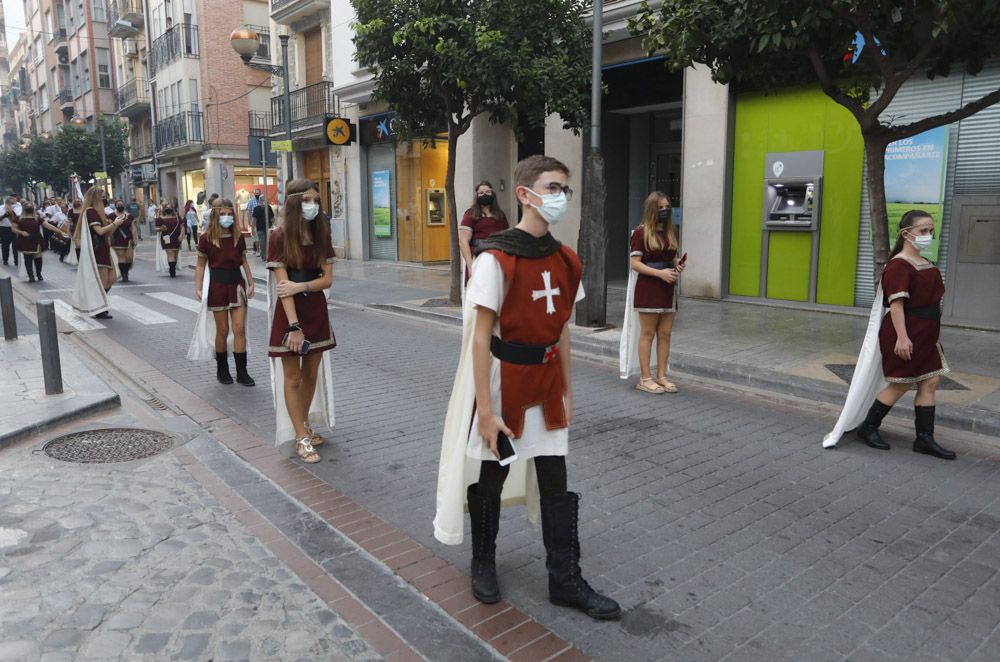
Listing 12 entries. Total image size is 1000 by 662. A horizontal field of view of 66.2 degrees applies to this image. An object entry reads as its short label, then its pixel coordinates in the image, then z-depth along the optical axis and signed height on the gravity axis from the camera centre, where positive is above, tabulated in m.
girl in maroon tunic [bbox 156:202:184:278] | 17.23 -0.29
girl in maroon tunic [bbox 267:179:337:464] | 5.08 -0.53
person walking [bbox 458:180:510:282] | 9.30 -0.03
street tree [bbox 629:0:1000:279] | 6.74 +1.61
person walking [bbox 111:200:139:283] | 15.27 -0.45
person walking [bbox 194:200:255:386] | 7.12 -0.52
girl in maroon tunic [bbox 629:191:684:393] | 7.02 -0.59
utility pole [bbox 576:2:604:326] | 9.80 -0.14
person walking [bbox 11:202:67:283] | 15.68 -0.37
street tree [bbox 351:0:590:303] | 10.94 +2.32
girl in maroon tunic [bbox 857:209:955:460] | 5.15 -0.74
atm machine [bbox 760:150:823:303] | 11.53 +0.30
